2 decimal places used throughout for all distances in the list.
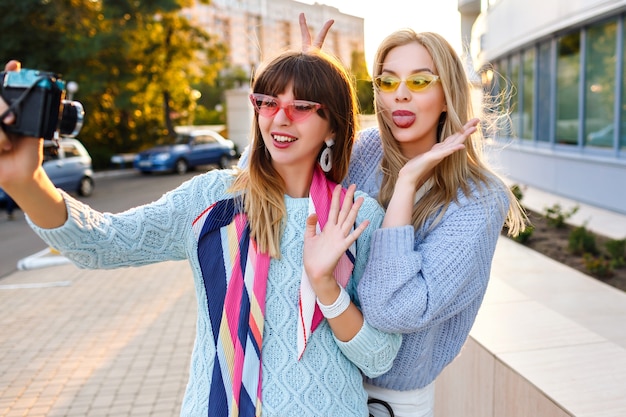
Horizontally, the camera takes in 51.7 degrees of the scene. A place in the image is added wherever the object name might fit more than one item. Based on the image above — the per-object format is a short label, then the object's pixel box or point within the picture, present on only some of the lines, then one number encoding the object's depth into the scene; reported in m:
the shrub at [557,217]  8.93
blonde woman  1.74
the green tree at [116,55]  22.34
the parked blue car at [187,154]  23.61
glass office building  11.09
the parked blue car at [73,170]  16.28
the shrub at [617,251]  6.37
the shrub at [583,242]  7.23
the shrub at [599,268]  6.15
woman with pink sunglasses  1.68
